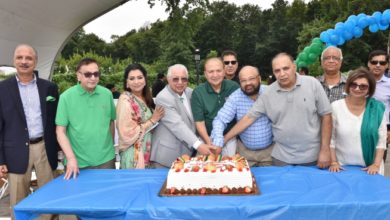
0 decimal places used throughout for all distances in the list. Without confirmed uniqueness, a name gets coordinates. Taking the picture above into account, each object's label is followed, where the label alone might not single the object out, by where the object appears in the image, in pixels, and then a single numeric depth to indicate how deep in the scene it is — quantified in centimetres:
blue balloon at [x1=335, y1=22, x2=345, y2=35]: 892
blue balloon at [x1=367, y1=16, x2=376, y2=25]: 869
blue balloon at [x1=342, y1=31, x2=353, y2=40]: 896
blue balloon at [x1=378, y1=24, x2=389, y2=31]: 868
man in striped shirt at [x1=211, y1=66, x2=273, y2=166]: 296
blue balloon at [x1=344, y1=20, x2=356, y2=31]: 890
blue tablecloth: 198
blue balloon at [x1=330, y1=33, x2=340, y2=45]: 898
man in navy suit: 288
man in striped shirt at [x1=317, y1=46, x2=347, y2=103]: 340
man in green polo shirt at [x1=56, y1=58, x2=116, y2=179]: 283
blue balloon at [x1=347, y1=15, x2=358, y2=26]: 891
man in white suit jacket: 302
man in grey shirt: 271
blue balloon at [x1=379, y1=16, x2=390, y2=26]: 845
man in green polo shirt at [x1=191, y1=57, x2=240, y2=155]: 308
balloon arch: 868
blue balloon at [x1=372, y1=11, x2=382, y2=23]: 868
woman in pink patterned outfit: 296
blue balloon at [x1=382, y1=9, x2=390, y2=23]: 831
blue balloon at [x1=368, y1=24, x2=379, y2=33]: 877
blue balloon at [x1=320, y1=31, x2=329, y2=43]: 923
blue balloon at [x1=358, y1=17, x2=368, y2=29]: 873
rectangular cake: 224
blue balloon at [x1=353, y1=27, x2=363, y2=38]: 898
